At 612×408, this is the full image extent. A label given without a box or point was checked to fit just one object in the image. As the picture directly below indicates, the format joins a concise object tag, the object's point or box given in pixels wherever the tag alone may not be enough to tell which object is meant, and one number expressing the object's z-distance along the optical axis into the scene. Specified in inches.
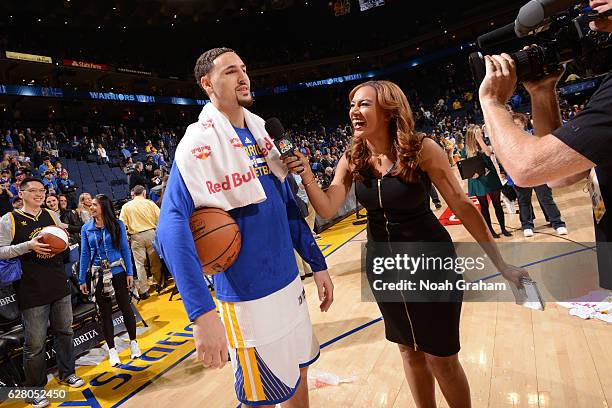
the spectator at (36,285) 139.6
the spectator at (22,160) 447.8
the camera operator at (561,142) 41.2
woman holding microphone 73.2
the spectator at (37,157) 513.7
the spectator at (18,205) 239.0
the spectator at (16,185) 348.4
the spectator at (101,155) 642.2
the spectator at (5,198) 282.0
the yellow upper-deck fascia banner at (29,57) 731.4
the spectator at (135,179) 331.1
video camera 47.7
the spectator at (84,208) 271.5
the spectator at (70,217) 257.9
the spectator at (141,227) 258.5
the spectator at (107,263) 165.8
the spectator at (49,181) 386.5
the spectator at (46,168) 437.4
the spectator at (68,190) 406.6
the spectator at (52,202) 210.8
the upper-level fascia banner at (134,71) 949.2
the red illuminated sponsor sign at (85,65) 833.5
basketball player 56.3
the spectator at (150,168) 502.9
